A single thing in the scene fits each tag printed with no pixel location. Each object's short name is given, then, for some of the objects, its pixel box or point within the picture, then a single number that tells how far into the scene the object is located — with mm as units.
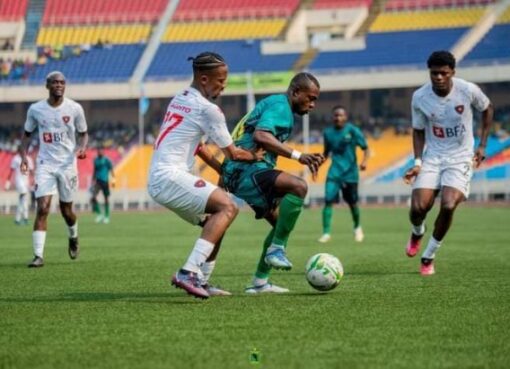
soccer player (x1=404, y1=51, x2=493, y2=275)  12258
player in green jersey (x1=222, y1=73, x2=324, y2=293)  9820
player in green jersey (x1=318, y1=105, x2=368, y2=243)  21031
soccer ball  10148
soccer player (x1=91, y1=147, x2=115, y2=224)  33344
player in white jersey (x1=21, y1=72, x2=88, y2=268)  14594
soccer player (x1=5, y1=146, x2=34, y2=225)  31594
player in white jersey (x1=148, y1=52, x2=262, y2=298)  9328
